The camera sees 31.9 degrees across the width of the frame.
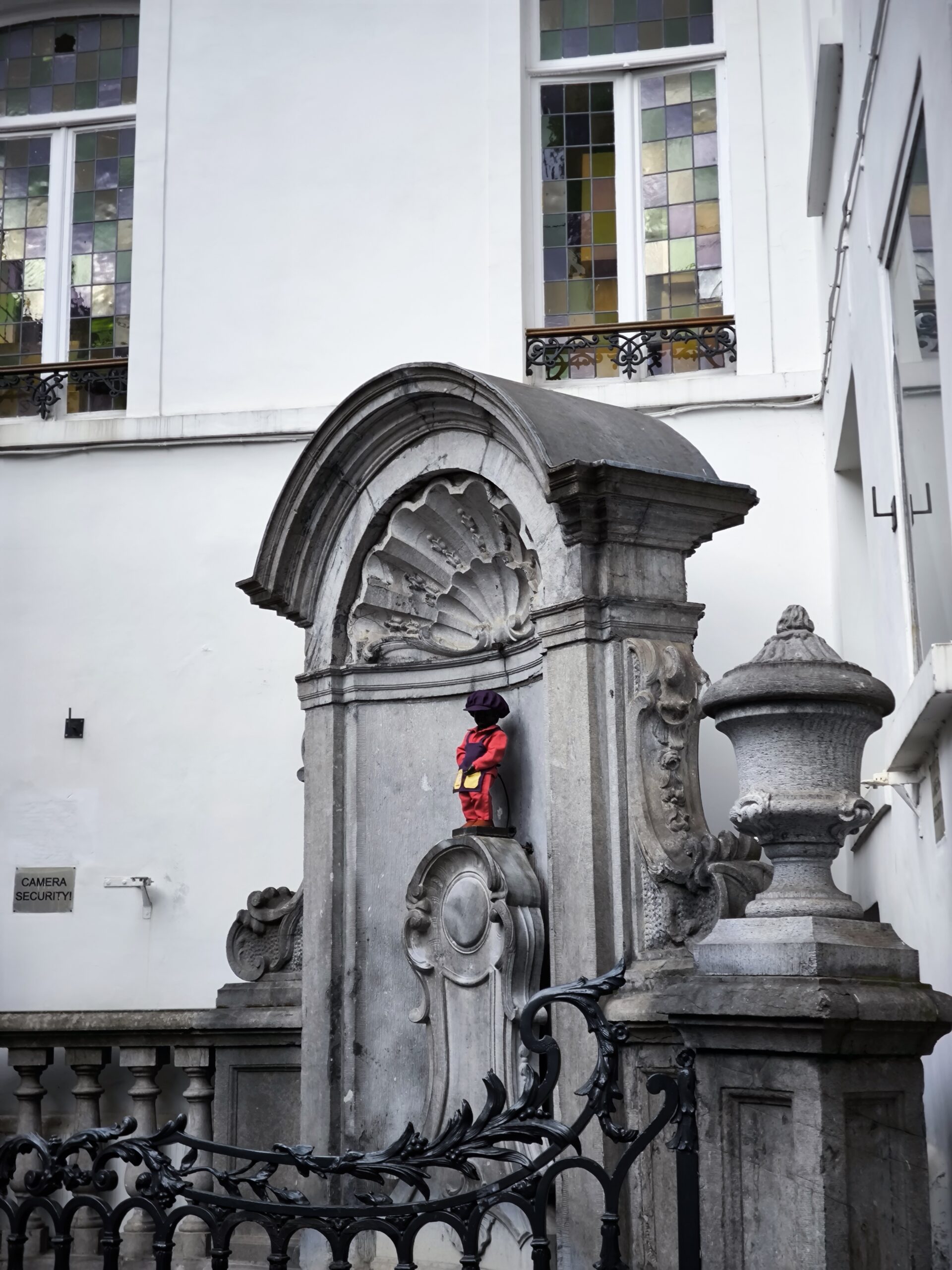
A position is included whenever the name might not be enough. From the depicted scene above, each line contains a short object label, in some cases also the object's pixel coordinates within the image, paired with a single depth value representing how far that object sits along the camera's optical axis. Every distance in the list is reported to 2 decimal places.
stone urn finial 3.72
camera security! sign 8.25
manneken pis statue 5.98
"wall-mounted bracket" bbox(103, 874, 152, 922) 8.14
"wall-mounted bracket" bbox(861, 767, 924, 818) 4.91
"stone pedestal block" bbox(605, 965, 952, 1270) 3.40
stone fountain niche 5.35
